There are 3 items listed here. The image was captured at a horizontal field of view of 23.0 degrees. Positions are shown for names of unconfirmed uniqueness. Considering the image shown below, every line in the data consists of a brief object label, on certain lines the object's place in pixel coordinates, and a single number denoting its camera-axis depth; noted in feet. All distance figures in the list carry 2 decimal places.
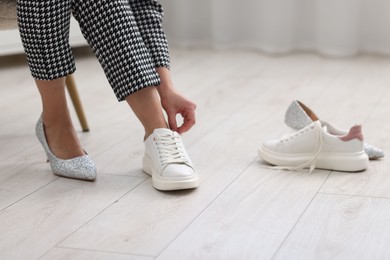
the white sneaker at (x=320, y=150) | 7.46
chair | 8.09
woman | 7.24
